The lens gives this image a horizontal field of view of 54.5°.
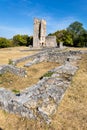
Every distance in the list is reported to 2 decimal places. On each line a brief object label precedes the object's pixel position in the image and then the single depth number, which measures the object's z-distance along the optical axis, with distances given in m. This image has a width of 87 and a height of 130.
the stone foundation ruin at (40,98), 3.32
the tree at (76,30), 31.32
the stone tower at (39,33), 26.46
